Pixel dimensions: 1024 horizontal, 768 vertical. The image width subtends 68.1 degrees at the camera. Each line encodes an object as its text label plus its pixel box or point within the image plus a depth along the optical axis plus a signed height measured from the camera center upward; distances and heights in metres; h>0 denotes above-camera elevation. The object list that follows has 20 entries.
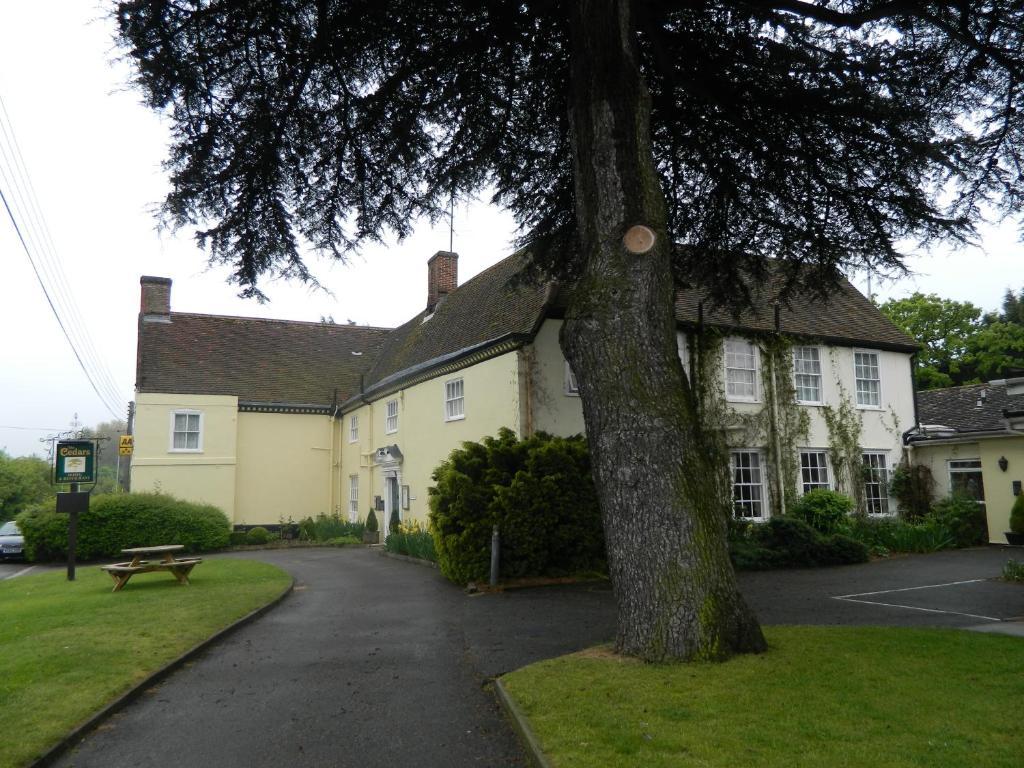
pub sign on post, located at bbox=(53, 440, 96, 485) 16.72 +0.82
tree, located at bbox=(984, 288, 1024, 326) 45.41 +10.87
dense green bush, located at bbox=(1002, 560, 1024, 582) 13.25 -1.50
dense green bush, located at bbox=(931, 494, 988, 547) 20.03 -0.88
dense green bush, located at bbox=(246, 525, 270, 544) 26.47 -1.36
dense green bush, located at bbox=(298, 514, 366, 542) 26.41 -1.16
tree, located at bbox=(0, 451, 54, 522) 39.75 +0.82
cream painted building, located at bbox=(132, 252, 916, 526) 18.31 +2.88
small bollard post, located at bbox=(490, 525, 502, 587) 13.81 -1.09
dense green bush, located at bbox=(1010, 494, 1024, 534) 18.91 -0.75
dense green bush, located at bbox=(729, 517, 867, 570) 16.16 -1.25
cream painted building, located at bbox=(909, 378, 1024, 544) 19.84 +0.96
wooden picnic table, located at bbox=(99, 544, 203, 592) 13.95 -1.28
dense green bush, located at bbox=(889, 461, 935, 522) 21.31 -0.18
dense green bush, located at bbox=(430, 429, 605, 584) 14.09 -0.30
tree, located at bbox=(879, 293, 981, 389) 42.56 +8.92
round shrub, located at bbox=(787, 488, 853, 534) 19.19 -0.54
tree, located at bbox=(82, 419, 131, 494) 59.55 +4.66
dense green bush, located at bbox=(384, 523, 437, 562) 17.80 -1.20
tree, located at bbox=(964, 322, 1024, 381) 40.34 +7.26
